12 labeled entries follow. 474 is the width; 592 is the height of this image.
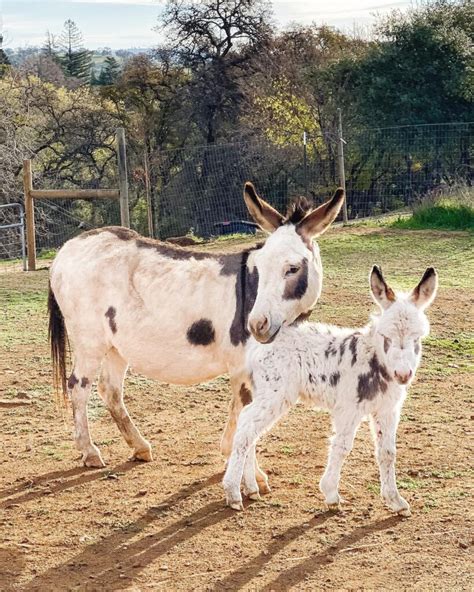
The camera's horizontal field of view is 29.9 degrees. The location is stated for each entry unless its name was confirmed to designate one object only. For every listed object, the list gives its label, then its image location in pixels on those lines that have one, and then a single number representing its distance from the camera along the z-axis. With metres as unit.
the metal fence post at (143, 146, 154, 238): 16.42
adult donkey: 5.21
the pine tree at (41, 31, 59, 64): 51.19
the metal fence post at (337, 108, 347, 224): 17.07
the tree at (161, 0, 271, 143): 27.30
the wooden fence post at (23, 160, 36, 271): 14.65
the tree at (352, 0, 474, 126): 23.58
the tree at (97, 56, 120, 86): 48.97
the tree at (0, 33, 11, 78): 34.03
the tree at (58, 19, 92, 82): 52.06
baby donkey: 4.91
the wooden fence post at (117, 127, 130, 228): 13.14
